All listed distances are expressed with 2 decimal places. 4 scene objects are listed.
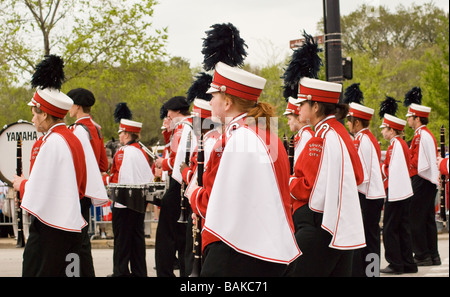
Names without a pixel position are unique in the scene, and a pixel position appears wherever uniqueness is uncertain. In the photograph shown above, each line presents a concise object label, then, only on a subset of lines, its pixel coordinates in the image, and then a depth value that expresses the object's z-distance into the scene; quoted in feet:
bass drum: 39.78
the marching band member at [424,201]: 36.32
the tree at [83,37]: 59.11
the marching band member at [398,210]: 33.60
